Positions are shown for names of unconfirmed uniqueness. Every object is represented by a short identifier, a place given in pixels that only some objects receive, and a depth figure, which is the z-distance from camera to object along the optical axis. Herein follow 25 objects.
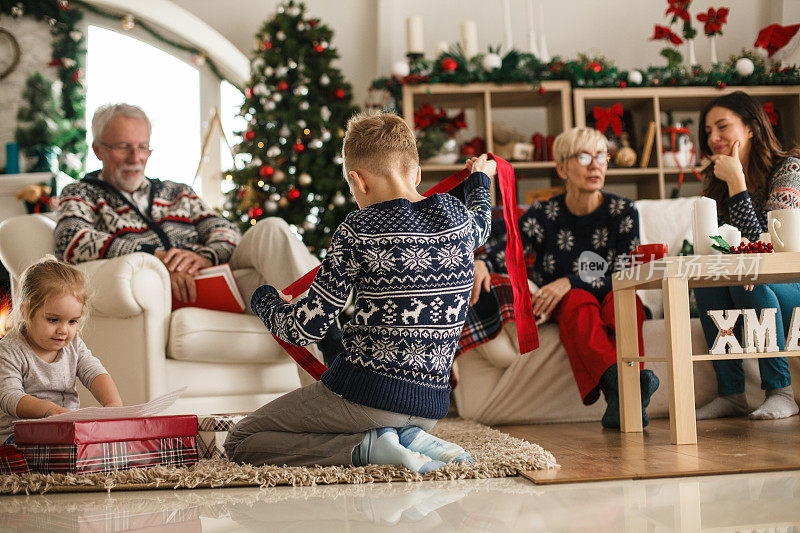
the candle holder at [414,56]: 4.54
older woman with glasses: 2.56
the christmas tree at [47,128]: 5.84
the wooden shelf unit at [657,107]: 4.63
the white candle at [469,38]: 4.60
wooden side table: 1.99
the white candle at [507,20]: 4.84
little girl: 1.86
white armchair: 2.42
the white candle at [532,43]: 4.75
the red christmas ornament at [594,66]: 4.54
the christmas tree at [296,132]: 4.58
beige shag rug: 1.57
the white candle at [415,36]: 4.60
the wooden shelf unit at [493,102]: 4.55
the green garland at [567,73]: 4.51
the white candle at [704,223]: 2.20
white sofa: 2.78
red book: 2.68
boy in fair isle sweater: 1.67
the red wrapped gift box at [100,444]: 1.66
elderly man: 2.68
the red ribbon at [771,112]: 4.49
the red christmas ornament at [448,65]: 4.46
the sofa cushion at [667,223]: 3.46
